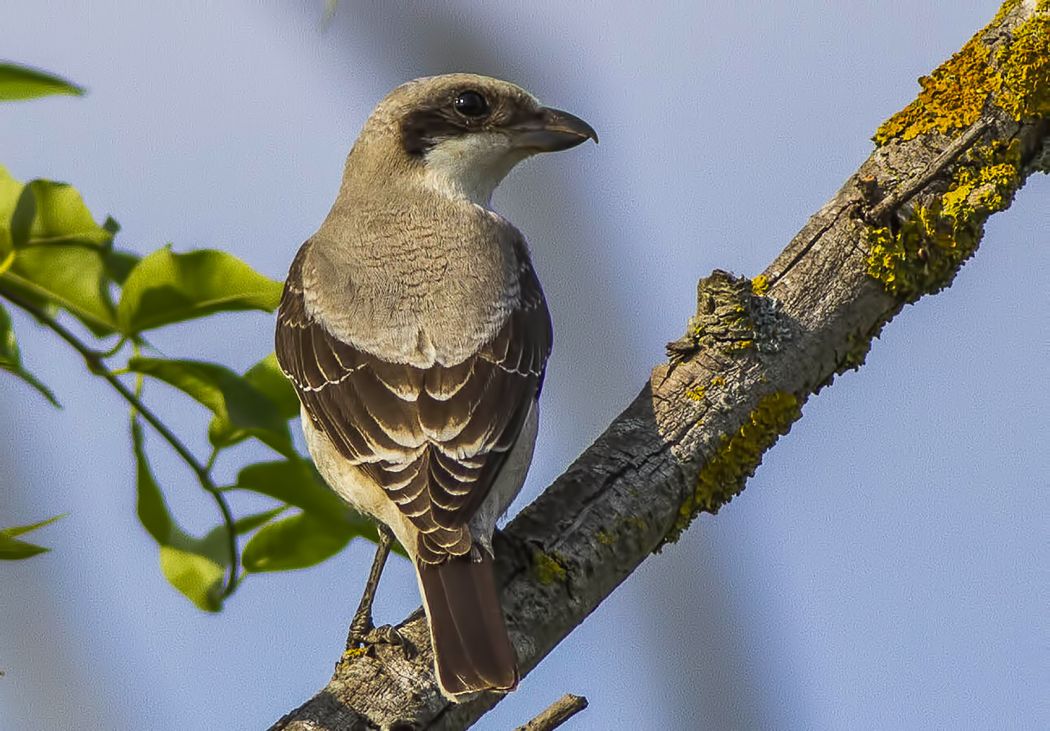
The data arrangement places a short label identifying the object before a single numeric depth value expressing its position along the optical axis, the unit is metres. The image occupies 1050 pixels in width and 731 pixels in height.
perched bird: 7.00
